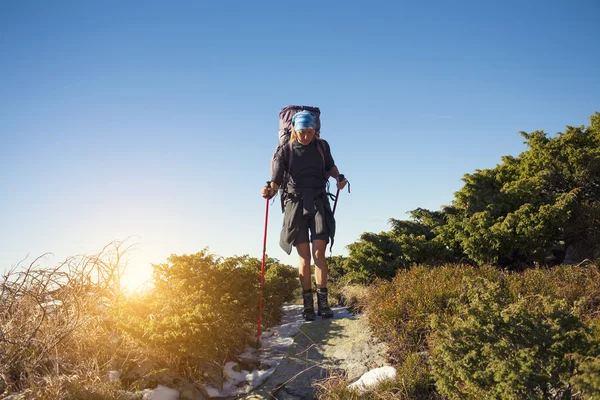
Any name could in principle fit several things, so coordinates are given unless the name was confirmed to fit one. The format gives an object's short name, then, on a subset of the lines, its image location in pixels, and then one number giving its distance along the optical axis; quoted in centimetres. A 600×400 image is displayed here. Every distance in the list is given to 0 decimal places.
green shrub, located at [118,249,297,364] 473
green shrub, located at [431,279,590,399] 296
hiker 613
